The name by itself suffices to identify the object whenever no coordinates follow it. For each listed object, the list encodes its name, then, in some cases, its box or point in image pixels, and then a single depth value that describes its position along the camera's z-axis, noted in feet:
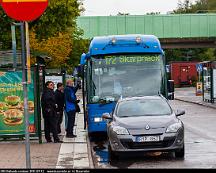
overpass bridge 260.21
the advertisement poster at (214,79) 130.95
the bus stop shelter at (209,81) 132.67
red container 283.51
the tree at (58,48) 166.40
